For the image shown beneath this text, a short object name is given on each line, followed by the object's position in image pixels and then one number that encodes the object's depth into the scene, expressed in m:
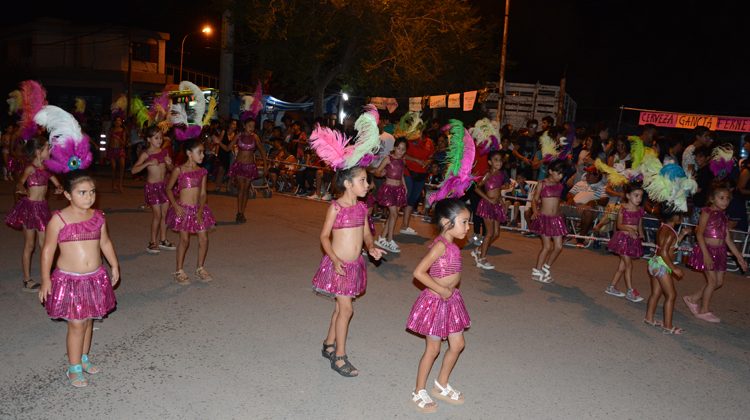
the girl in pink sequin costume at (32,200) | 6.64
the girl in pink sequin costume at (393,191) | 9.69
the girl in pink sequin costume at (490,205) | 9.00
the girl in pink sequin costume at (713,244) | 6.89
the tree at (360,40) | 18.98
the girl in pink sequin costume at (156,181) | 8.67
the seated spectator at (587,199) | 11.20
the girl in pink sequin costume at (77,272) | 4.36
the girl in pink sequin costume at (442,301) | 4.30
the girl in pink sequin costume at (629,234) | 7.50
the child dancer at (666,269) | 6.39
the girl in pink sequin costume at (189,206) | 7.07
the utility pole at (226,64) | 19.30
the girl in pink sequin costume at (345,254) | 4.82
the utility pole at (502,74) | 18.45
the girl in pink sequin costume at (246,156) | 11.64
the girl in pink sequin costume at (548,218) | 8.25
